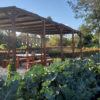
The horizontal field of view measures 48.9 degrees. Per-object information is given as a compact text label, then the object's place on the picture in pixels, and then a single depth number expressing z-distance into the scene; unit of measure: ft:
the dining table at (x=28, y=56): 19.00
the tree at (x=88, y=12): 34.67
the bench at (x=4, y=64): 20.52
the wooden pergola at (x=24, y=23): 13.47
